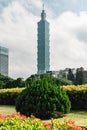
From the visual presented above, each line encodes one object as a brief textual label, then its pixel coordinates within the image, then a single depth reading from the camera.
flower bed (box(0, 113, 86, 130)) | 3.36
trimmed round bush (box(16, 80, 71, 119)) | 8.02
